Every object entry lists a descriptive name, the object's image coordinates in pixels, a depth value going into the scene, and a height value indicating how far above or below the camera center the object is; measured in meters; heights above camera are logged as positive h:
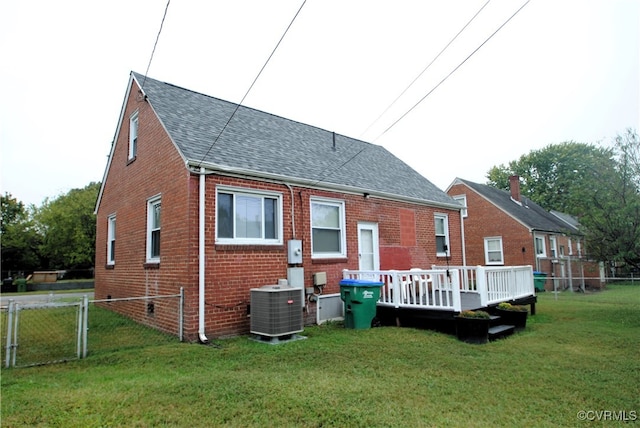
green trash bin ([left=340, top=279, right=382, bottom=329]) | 8.34 -1.08
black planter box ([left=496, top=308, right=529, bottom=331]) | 8.31 -1.54
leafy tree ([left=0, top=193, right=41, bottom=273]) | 31.13 +2.07
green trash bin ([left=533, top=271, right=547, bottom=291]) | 20.25 -1.76
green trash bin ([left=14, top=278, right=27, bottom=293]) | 23.03 -1.39
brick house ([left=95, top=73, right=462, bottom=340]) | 7.57 +1.22
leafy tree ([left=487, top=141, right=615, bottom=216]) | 43.12 +9.81
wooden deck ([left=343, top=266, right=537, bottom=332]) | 7.96 -1.11
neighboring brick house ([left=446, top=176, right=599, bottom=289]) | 22.64 +1.07
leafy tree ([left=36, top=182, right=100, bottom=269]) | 31.88 +2.49
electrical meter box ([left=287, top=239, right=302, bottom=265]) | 8.62 +0.10
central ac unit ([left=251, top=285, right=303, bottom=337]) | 7.04 -1.06
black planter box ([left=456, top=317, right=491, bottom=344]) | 7.04 -1.50
